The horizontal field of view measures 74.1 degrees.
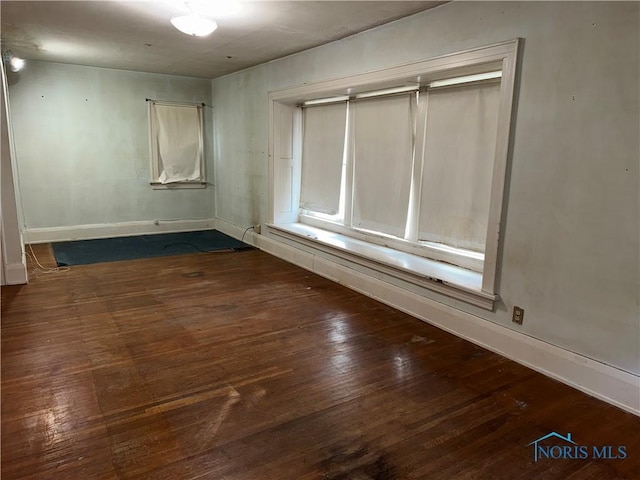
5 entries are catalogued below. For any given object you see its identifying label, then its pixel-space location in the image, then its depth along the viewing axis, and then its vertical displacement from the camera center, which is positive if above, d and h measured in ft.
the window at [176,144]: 22.13 +0.86
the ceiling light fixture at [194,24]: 10.39 +3.35
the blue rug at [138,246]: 17.78 -4.01
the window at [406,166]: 10.43 -0.03
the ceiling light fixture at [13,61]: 17.04 +3.96
